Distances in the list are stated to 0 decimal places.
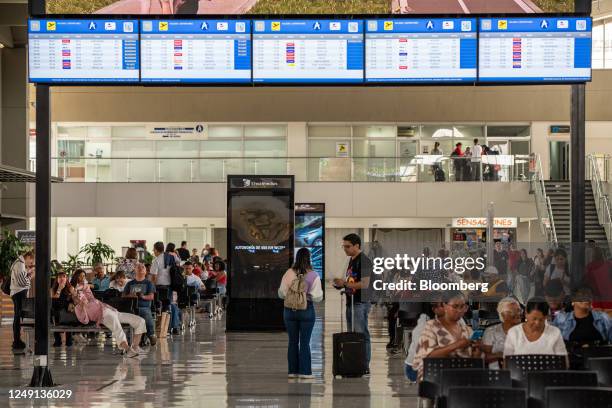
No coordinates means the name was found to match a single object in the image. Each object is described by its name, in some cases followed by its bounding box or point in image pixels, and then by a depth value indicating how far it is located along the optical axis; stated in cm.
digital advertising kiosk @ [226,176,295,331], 2227
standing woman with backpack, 1496
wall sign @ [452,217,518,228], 3934
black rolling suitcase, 1541
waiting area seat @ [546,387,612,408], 804
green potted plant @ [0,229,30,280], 2880
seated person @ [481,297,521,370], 1151
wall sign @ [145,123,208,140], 4559
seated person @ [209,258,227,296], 3045
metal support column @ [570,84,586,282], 1380
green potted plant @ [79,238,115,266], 3740
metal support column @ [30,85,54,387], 1390
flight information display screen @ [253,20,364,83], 1375
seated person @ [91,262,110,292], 2398
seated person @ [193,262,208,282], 2921
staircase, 3334
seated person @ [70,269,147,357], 1881
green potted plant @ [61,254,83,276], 3105
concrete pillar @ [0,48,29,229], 3728
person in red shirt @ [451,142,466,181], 3812
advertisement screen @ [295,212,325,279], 3425
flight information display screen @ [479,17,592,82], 1364
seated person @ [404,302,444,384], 1201
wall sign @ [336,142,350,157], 4612
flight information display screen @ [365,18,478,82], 1373
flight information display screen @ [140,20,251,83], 1382
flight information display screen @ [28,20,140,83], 1378
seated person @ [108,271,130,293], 2160
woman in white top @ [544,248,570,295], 1501
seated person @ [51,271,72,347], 1983
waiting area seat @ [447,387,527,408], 810
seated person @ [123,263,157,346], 1994
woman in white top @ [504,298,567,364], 1105
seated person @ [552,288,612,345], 1304
